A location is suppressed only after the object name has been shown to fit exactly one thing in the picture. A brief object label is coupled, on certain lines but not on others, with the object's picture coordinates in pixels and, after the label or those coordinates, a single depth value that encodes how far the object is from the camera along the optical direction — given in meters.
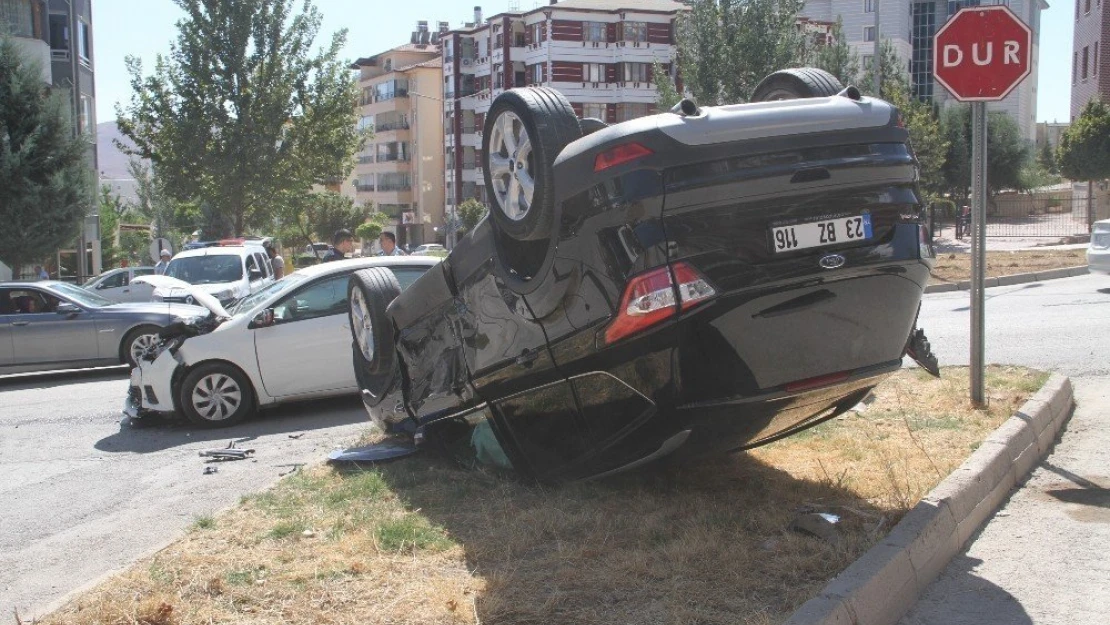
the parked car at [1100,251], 16.64
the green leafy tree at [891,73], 41.73
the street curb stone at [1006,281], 19.84
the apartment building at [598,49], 79.25
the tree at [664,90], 30.27
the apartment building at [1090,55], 49.26
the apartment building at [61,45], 34.59
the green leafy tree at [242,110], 33.84
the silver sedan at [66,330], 14.79
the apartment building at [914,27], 84.69
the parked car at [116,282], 22.56
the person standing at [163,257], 27.44
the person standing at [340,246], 13.57
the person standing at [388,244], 13.10
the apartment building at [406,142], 97.38
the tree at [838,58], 35.69
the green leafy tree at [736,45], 29.17
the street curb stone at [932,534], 3.82
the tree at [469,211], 78.44
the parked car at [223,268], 20.53
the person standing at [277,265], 21.34
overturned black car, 4.25
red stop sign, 7.55
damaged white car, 9.95
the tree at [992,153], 55.00
